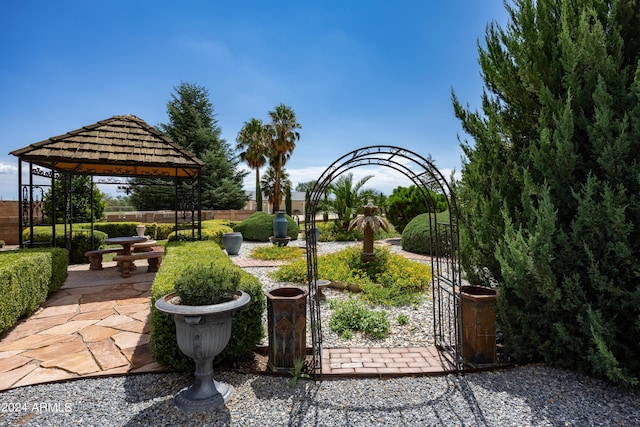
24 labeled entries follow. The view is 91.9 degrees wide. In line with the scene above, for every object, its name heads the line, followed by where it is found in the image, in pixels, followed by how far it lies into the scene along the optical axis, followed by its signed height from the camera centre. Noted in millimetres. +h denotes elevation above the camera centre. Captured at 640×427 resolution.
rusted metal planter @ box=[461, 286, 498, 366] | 3176 -1212
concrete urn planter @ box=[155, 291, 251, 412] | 2428 -999
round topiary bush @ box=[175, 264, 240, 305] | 2604 -583
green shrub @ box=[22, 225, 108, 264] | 8907 -616
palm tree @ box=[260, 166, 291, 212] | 31422 +3804
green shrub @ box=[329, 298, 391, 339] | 4105 -1481
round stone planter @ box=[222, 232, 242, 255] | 10891 -895
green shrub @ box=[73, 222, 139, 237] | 13219 -390
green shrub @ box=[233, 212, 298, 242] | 14398 -509
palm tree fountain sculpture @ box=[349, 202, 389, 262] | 6844 -237
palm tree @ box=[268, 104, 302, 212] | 25625 +7025
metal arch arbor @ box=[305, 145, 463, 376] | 3137 -151
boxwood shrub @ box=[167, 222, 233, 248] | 10430 -500
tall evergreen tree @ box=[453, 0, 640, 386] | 2703 +198
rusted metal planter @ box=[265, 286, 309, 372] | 3010 -1124
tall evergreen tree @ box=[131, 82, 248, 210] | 24406 +5626
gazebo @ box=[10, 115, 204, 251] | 6312 +1426
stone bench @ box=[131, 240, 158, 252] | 7879 -663
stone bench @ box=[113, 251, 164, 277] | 7137 -917
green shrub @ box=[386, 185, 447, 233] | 14367 +459
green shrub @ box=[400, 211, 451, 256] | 10789 -744
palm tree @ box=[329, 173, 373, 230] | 15594 +904
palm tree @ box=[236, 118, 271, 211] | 27266 +6488
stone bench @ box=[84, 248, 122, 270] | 7789 -954
